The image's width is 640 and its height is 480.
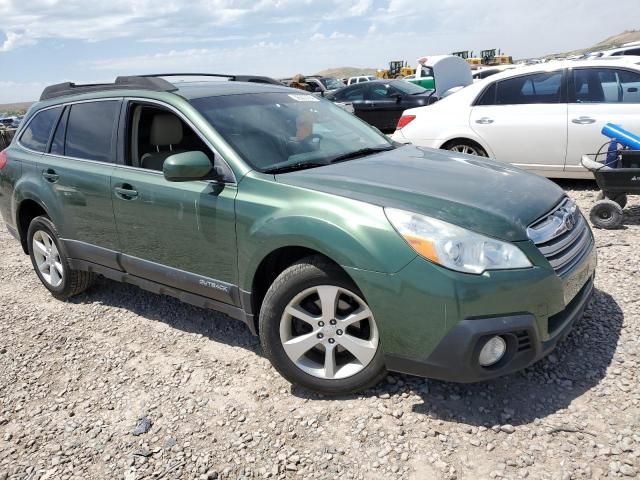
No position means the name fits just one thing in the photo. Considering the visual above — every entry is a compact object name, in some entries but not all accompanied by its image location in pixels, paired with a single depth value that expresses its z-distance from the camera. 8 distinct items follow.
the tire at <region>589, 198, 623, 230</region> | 5.39
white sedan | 6.36
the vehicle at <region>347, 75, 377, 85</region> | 32.43
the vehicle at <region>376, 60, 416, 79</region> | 37.12
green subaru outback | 2.60
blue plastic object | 5.32
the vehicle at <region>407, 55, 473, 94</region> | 11.58
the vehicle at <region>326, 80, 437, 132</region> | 13.48
